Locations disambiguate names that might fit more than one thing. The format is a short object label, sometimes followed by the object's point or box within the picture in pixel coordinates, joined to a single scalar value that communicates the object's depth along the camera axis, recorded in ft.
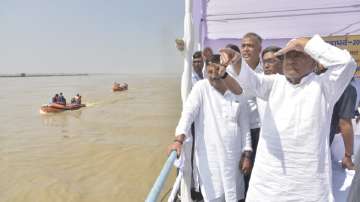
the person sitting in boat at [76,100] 73.41
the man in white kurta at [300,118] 5.65
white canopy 11.61
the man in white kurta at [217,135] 7.80
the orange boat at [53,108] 67.51
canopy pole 8.48
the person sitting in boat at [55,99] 69.83
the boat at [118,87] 128.47
